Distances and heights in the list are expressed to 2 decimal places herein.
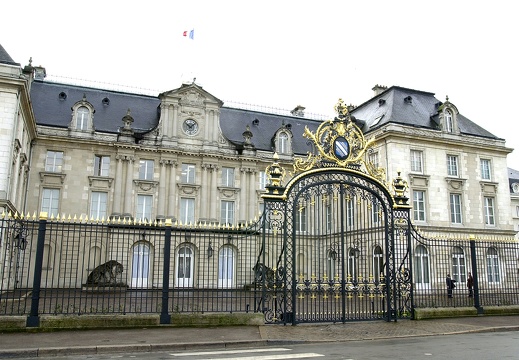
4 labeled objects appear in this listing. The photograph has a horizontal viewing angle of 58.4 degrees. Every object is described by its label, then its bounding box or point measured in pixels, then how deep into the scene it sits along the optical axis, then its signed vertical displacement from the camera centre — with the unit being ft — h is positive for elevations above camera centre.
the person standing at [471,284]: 57.52 -1.00
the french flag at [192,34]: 108.78 +55.29
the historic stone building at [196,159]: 102.06 +26.48
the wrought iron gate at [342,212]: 44.91 +6.53
